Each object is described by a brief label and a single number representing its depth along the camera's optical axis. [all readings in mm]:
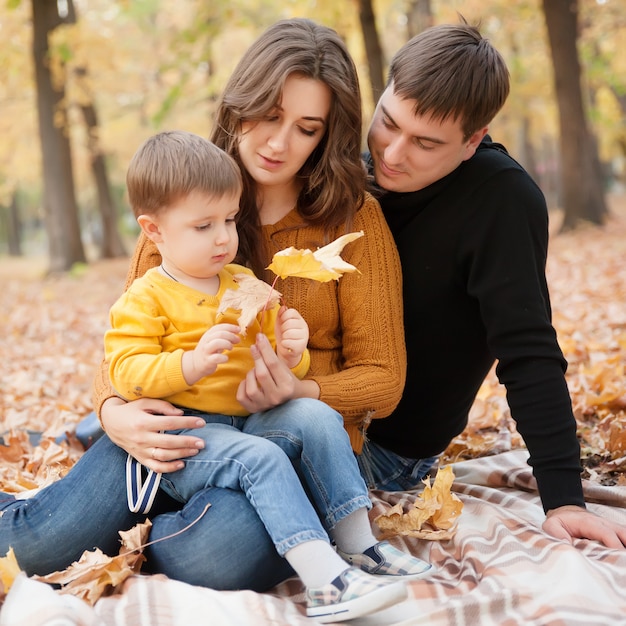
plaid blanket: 1842
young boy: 2045
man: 2322
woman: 2115
